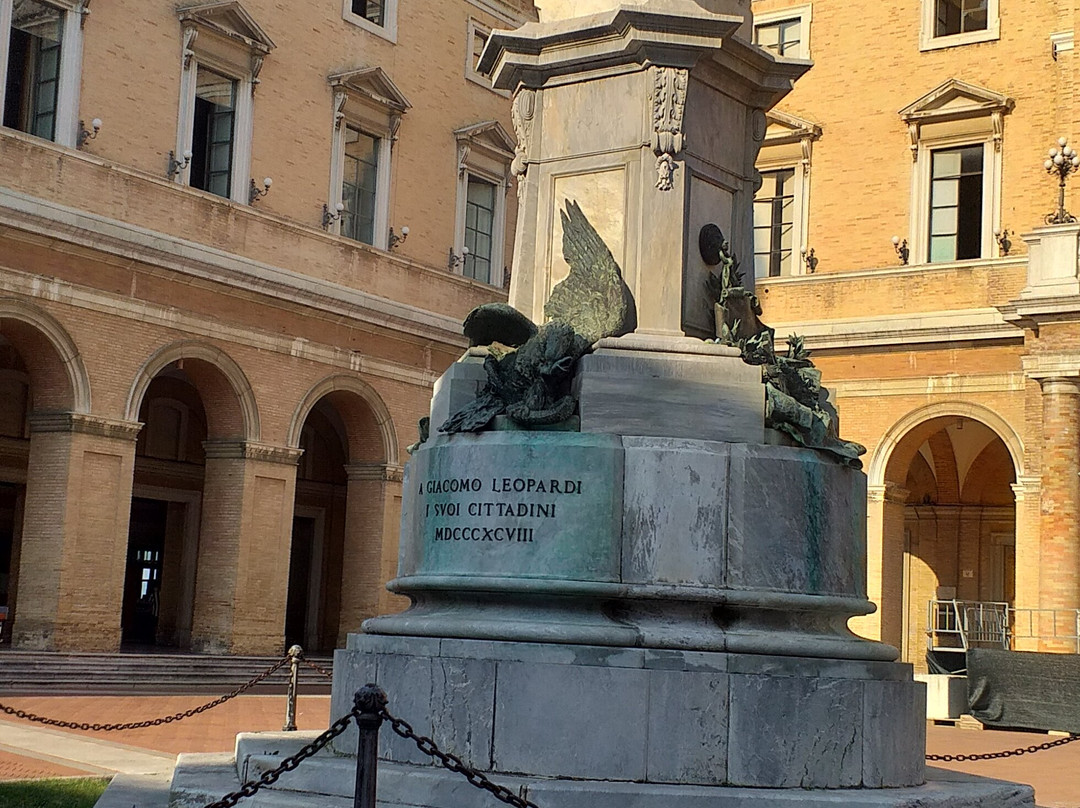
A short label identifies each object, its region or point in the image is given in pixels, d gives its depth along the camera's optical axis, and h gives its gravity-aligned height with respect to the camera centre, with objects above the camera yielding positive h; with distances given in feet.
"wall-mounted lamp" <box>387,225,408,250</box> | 96.44 +19.06
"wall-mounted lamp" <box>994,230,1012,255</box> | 89.30 +19.24
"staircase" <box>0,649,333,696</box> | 68.95 -5.49
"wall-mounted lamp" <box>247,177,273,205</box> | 87.20 +19.49
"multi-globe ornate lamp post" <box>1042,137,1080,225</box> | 83.35 +22.16
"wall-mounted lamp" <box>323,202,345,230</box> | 91.71 +19.28
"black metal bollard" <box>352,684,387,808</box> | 18.52 -2.00
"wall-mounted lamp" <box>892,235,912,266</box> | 92.89 +19.24
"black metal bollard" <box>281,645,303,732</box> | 43.57 -3.30
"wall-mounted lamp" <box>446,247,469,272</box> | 100.58 +18.78
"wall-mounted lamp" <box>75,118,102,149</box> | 77.36 +19.72
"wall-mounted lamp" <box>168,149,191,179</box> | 82.38 +19.54
